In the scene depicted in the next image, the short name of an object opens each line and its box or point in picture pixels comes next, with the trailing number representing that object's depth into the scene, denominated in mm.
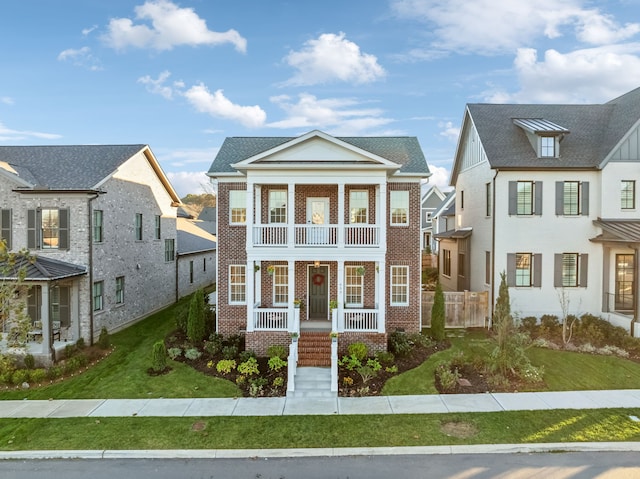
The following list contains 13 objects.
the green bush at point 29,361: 13609
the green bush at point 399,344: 14484
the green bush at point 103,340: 15702
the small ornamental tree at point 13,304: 10555
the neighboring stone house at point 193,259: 25984
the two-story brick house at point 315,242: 14984
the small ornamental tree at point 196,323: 15827
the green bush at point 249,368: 13109
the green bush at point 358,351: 14070
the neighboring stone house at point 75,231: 15656
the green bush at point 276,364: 13383
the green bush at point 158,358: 13484
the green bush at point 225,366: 13313
